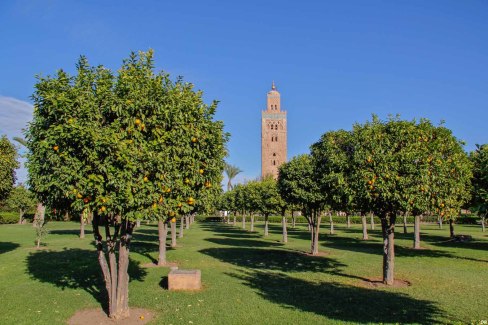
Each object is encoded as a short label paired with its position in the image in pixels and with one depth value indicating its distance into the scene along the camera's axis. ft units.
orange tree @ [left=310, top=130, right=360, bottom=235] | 50.67
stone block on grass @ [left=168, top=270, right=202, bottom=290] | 47.88
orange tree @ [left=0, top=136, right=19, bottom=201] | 67.15
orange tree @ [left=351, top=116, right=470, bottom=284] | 47.29
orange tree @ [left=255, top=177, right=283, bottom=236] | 117.89
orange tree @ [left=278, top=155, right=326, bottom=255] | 82.28
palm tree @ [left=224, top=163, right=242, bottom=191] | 340.59
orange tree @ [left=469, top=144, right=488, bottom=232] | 32.68
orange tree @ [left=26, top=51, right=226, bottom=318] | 31.14
